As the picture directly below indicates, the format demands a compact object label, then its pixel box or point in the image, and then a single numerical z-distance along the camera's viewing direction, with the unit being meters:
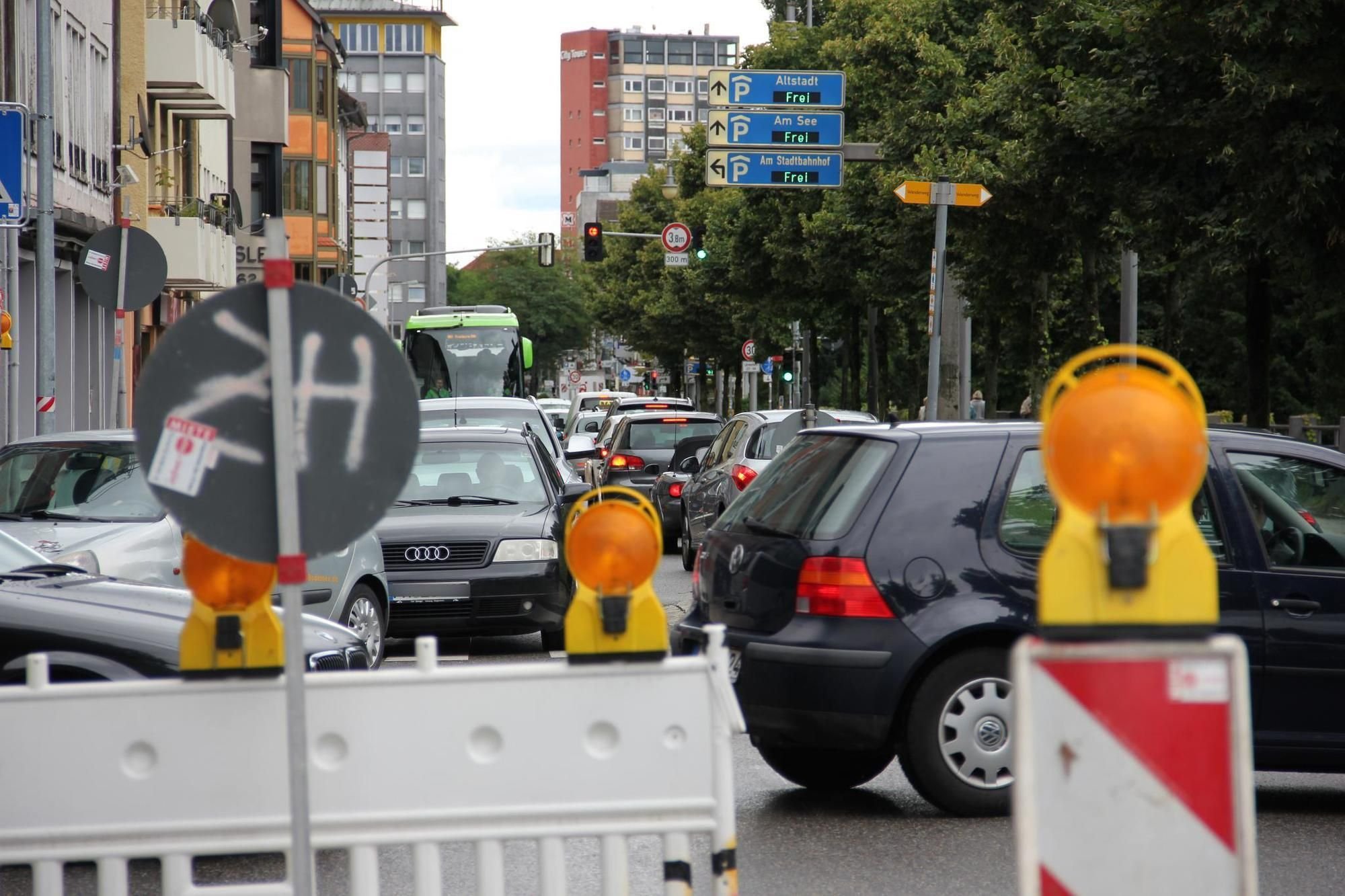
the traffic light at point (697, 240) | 60.62
